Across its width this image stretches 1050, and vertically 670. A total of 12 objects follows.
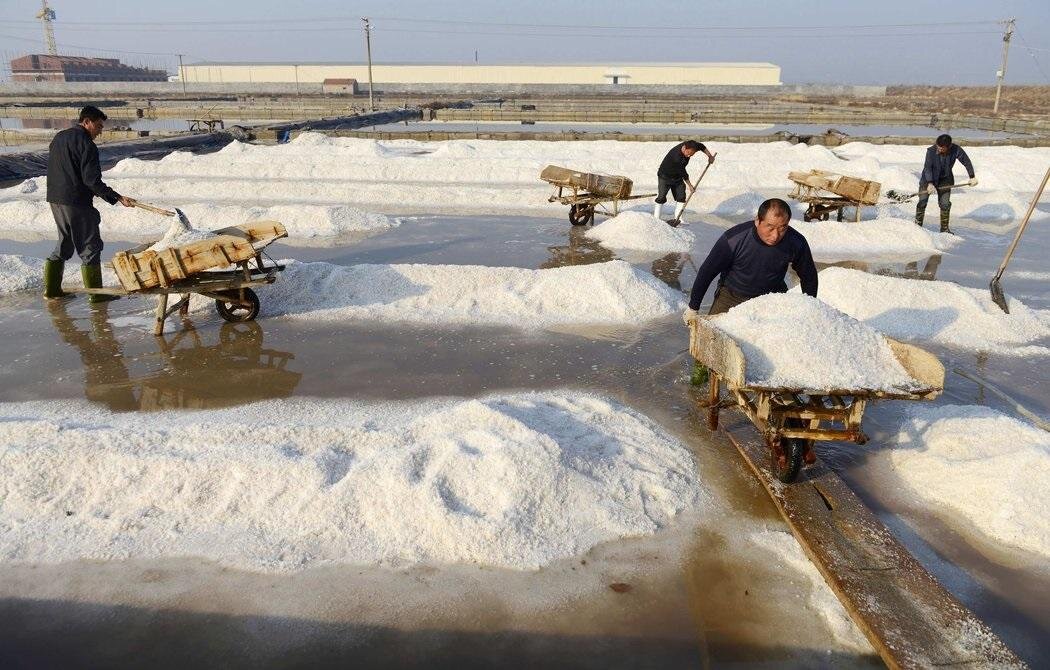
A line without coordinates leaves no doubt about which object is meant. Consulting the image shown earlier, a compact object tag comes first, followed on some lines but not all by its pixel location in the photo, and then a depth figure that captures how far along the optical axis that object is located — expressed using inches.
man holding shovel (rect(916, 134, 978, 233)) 412.2
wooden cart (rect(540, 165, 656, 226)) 441.4
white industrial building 2842.0
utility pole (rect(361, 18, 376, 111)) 1427.0
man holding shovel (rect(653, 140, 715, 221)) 417.4
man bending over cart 173.6
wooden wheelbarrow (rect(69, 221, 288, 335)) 231.6
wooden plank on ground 105.0
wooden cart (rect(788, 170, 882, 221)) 430.6
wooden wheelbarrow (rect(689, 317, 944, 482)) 137.0
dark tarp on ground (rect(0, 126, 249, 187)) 649.0
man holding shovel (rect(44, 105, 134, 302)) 252.8
